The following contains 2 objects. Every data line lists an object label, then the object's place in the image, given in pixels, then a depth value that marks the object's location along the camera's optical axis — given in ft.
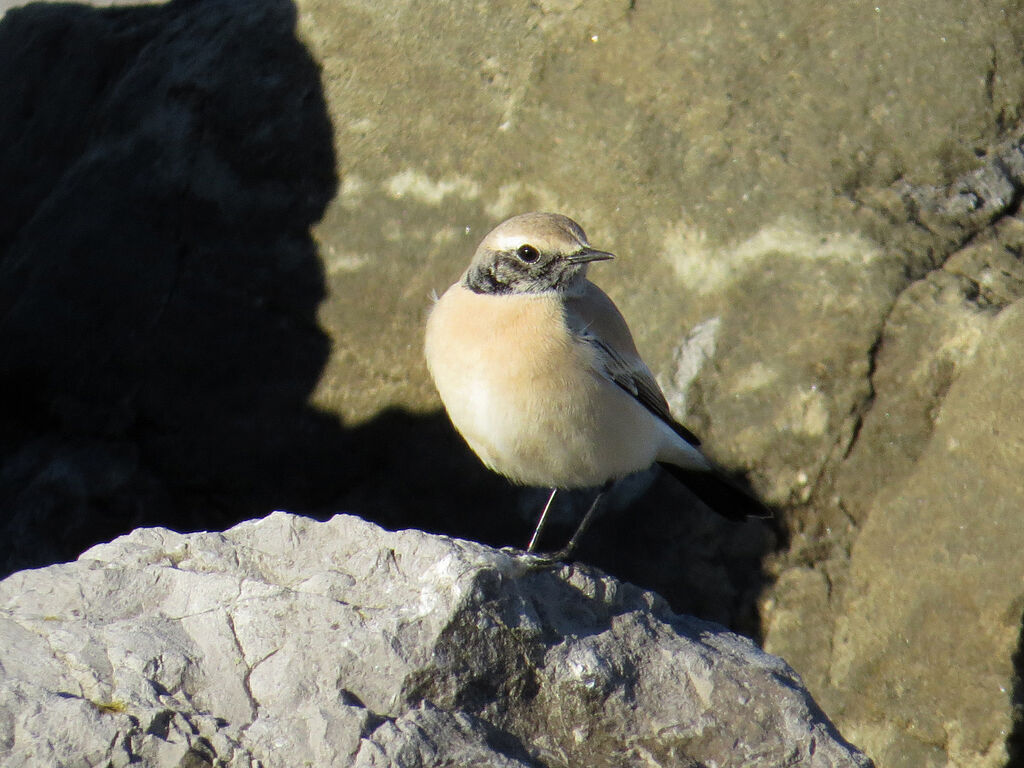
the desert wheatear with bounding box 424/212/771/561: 34.99
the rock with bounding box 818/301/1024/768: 37.70
